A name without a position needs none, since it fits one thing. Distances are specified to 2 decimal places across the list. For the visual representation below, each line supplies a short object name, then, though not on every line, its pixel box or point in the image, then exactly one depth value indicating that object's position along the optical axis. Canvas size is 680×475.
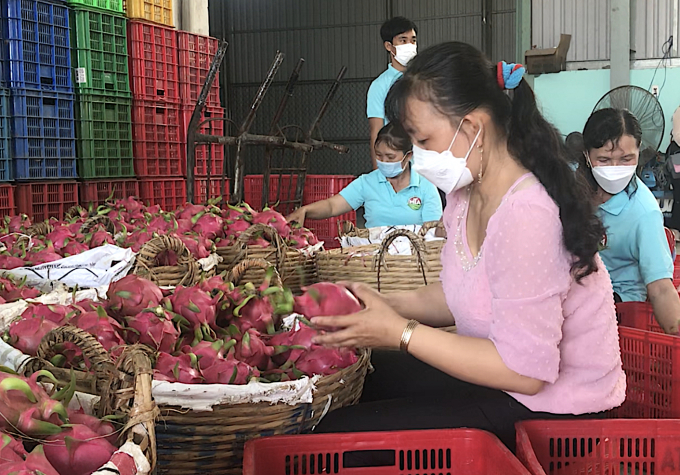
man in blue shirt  4.07
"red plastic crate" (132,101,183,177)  4.90
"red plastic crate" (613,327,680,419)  1.79
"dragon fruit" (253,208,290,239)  2.94
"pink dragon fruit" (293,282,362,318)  1.44
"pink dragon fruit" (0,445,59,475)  0.82
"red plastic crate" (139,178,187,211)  4.93
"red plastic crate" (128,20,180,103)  4.86
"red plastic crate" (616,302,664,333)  2.22
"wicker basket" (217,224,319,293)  2.59
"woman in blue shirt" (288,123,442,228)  3.32
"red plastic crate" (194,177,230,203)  5.15
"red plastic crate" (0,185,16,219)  3.79
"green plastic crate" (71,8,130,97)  4.40
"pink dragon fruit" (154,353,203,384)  1.35
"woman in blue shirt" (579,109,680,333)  2.30
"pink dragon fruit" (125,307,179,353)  1.54
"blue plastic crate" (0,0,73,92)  3.89
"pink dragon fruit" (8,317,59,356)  1.48
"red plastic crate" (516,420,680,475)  1.30
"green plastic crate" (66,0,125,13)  4.34
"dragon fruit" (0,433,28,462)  0.85
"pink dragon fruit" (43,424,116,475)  0.94
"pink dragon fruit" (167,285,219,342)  1.62
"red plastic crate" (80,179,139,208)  4.47
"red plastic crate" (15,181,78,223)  3.98
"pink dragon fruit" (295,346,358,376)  1.51
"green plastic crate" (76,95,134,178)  4.50
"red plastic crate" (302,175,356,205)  5.45
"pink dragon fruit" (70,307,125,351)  1.47
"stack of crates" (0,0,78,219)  3.89
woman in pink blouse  1.33
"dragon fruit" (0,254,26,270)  2.29
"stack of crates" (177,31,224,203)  5.22
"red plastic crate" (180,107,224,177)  5.24
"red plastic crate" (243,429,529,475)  1.21
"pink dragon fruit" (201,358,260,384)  1.38
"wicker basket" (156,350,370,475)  1.30
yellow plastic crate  4.83
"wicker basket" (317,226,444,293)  2.46
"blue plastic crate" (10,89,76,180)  3.95
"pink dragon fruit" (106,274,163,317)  1.65
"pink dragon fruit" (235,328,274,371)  1.51
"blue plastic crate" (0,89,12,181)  3.83
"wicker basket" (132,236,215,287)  2.24
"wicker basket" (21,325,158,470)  0.97
